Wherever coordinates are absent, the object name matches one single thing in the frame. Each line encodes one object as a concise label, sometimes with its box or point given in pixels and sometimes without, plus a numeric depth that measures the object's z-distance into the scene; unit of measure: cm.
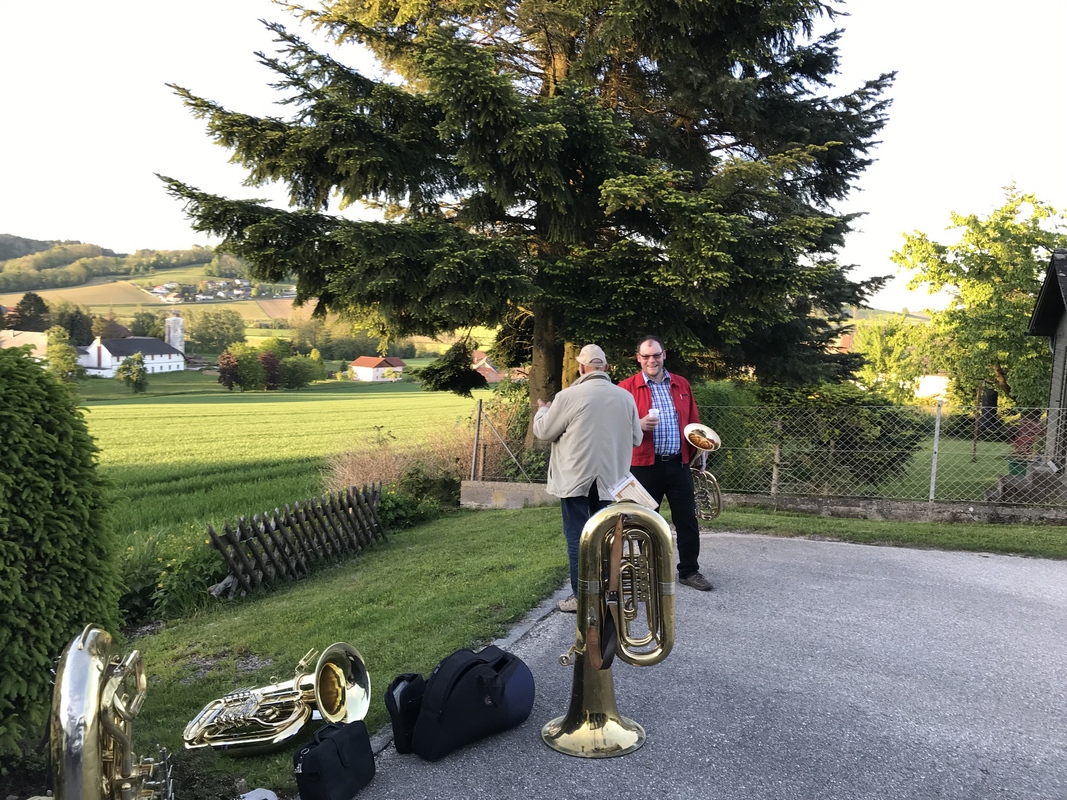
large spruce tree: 965
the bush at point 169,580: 741
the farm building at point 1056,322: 1379
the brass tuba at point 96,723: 197
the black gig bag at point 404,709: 356
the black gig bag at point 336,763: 303
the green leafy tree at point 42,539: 297
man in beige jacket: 479
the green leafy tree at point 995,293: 2739
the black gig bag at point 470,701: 347
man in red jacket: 589
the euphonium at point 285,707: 358
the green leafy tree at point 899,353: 3306
